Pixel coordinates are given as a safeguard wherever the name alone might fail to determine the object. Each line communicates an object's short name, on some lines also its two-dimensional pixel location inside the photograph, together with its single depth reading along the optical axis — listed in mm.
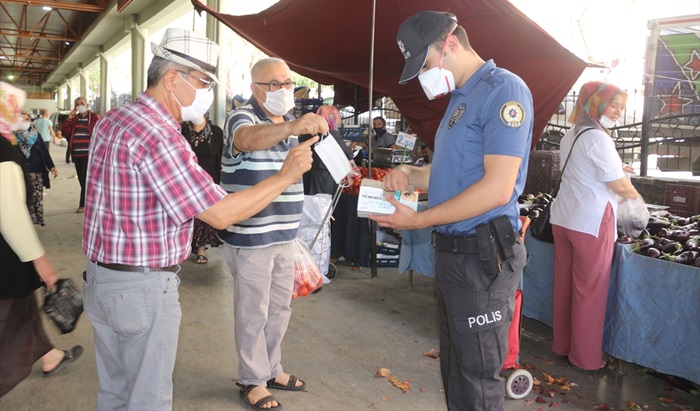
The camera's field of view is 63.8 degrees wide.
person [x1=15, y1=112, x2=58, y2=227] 7344
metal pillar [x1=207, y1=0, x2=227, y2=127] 11031
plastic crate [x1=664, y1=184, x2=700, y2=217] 4828
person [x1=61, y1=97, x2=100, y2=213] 9227
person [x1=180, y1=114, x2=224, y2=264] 6176
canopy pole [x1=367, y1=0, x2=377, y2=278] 5988
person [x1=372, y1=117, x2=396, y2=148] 9844
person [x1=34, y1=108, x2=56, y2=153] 16734
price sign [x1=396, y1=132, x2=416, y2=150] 6125
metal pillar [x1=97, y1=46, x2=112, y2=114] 26344
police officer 1964
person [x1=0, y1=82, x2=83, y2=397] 2449
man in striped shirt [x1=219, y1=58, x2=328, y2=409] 2977
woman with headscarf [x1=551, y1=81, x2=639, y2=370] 3467
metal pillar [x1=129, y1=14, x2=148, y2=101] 18406
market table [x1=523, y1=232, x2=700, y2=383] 3180
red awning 4863
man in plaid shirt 1830
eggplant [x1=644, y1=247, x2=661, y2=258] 3398
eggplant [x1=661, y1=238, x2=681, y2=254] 3447
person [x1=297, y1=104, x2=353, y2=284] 5438
